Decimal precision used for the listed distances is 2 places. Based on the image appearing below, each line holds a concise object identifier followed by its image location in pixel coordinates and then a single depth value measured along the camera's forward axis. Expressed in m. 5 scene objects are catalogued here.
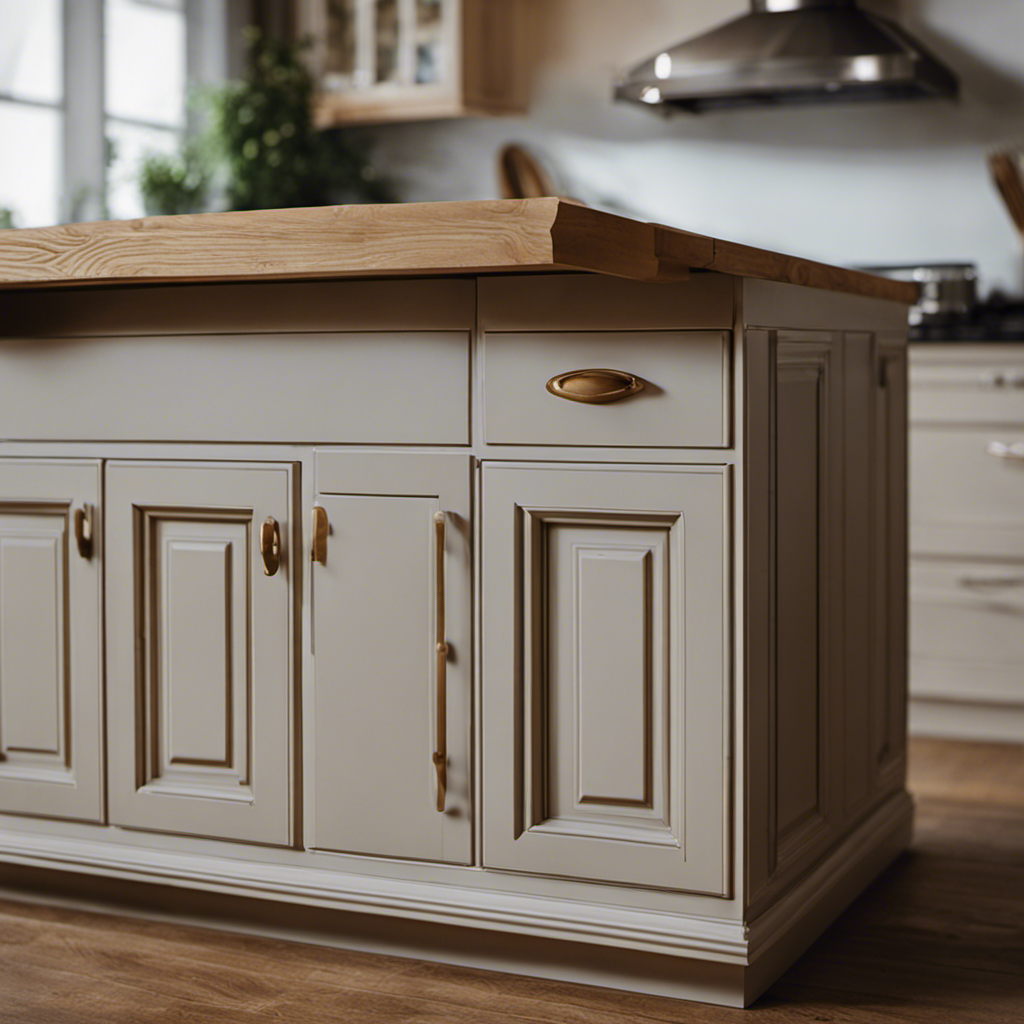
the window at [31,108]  3.91
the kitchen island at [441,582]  1.66
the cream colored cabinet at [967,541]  3.24
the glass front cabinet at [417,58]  4.27
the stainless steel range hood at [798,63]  3.58
